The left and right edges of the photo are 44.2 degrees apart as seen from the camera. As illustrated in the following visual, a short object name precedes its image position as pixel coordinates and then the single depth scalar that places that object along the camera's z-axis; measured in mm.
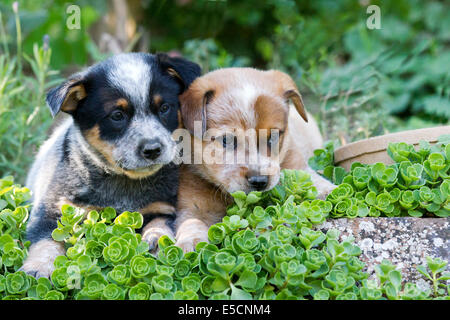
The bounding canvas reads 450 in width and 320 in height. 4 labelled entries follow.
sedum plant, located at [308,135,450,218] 3084
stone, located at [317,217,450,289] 2885
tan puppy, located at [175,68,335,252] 3291
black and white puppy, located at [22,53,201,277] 3297
